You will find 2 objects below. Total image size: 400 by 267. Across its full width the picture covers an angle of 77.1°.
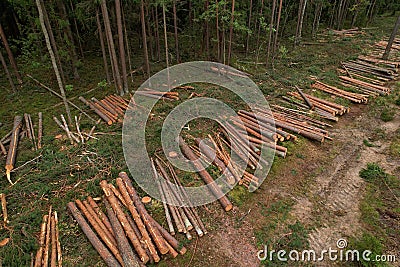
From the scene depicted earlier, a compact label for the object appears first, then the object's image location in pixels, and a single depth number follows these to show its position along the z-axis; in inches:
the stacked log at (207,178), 295.7
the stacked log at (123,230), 237.5
